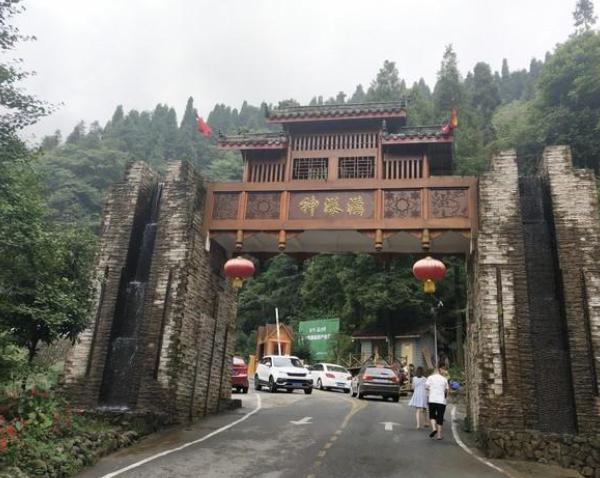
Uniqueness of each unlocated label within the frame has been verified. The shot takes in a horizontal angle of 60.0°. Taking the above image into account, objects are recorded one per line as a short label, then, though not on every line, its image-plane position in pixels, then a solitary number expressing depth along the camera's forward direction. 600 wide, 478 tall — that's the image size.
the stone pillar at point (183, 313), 11.38
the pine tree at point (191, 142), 79.19
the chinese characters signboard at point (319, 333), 34.75
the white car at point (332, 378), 25.12
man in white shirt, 10.99
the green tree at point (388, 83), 48.47
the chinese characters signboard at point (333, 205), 12.38
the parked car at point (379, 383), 20.11
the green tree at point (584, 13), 59.53
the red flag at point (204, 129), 14.22
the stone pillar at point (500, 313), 10.14
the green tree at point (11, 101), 11.00
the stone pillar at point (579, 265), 9.89
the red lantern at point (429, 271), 9.59
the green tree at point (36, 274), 8.89
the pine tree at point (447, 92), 48.96
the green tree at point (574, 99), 32.16
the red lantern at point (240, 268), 10.58
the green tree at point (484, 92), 59.22
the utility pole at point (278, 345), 34.37
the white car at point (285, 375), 22.19
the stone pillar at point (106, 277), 11.41
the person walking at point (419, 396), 12.66
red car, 20.48
